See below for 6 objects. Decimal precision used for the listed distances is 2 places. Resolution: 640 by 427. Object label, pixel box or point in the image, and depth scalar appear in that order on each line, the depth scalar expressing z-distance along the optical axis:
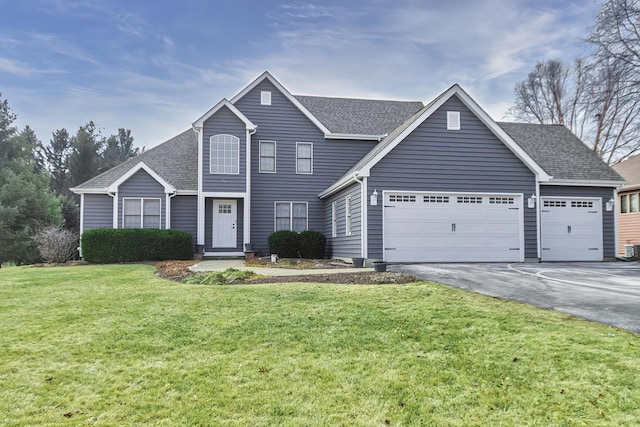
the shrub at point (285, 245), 18.20
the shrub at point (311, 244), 18.31
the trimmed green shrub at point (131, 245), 16.53
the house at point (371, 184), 14.77
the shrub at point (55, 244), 17.39
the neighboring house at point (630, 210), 23.91
